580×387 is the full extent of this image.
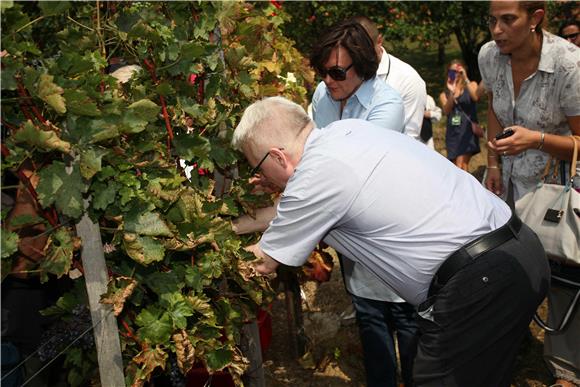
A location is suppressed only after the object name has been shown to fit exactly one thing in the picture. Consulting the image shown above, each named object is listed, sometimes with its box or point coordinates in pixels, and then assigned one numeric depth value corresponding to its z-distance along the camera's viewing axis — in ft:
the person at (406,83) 11.50
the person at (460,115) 22.61
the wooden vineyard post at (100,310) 6.70
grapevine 6.16
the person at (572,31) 14.99
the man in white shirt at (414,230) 7.19
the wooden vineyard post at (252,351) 9.78
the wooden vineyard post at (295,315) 12.67
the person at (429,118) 20.04
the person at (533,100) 9.87
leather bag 9.99
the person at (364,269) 10.23
